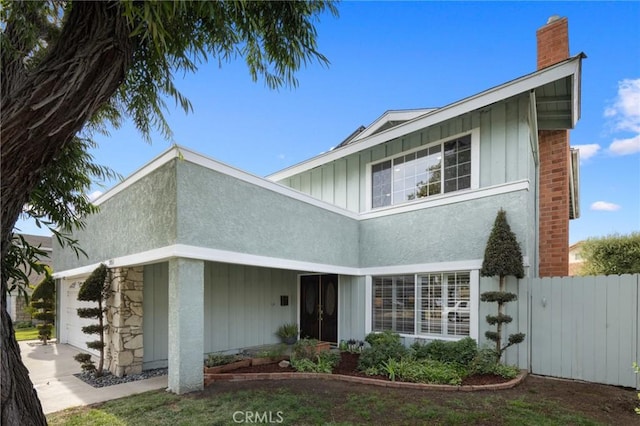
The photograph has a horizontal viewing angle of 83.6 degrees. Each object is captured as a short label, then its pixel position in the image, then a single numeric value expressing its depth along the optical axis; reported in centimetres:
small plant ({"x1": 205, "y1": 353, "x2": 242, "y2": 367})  820
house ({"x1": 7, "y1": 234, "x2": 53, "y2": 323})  2042
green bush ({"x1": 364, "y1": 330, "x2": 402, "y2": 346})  941
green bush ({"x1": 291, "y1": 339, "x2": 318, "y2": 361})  894
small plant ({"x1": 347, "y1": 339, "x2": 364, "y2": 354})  1020
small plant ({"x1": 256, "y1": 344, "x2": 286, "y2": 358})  910
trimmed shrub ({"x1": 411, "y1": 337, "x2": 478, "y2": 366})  789
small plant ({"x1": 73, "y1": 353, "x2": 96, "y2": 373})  798
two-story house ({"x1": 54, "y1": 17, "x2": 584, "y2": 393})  714
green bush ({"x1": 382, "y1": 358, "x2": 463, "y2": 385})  718
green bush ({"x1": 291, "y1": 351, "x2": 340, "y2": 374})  809
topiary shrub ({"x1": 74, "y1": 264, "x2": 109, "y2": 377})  807
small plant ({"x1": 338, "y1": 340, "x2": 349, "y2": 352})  1039
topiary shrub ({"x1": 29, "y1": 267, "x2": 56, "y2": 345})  1410
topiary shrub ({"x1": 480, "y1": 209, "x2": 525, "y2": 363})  784
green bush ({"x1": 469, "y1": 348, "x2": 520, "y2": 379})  749
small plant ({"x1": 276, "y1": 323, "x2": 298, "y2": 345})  1155
